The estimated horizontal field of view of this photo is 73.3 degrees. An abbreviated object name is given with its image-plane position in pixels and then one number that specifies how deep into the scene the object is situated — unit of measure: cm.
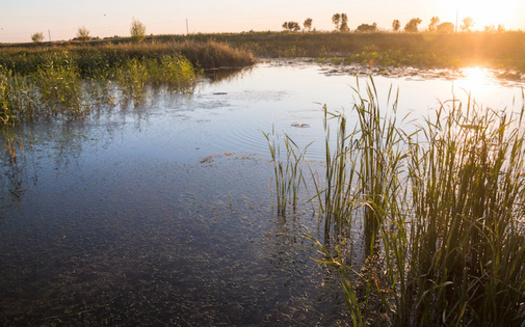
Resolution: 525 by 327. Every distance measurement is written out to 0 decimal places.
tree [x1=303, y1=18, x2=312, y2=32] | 7106
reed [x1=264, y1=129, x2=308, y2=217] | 315
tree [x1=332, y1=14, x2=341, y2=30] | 6938
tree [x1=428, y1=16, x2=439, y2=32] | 6895
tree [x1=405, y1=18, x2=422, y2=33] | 6656
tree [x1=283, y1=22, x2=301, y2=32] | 6634
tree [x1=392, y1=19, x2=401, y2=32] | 6894
